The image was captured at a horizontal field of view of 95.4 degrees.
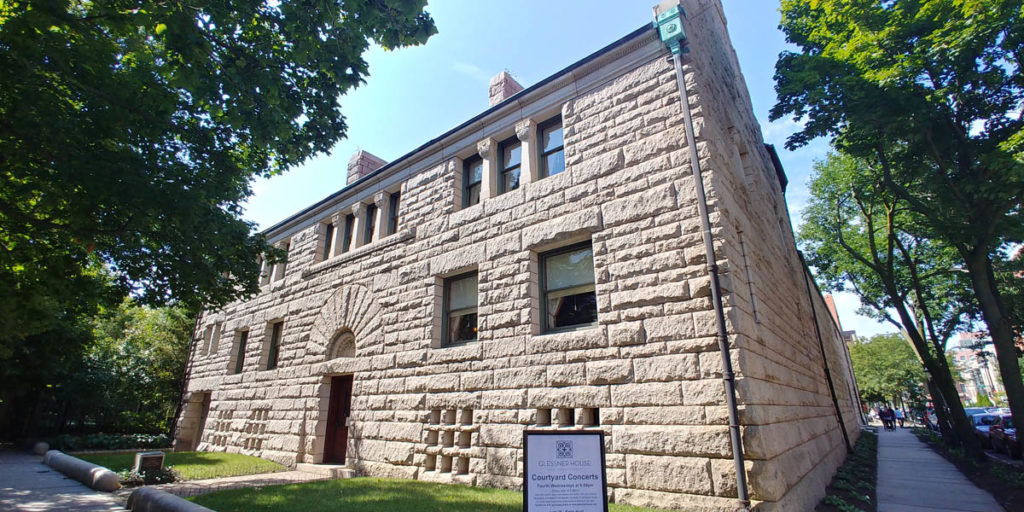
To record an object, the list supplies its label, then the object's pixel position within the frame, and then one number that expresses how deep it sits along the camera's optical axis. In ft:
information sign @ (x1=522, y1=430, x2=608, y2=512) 14.19
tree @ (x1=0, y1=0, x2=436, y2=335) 20.06
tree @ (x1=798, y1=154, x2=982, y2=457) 53.57
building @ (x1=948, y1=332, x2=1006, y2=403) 281.74
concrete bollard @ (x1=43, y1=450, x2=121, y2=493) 29.04
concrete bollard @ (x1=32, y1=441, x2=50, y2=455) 49.55
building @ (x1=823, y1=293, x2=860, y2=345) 178.79
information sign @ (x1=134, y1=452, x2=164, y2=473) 31.71
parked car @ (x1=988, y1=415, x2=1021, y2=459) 49.01
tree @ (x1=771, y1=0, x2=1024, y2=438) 33.45
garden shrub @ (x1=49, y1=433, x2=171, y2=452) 53.67
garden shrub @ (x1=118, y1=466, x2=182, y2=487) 31.14
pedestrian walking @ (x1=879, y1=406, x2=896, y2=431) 110.15
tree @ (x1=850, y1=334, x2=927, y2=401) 148.05
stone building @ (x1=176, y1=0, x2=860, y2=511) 20.81
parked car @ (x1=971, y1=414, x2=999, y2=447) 62.59
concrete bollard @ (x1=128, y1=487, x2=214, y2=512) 18.95
